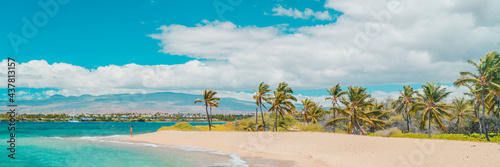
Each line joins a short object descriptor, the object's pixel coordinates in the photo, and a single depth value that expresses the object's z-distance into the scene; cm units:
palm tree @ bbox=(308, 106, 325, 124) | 8539
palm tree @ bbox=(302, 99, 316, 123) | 8262
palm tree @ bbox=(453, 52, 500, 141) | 3506
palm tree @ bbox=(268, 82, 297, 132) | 6112
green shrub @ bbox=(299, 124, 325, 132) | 6629
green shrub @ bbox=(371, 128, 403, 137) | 4900
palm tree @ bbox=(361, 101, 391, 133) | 5246
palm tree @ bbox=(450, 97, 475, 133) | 6075
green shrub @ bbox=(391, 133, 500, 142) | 3672
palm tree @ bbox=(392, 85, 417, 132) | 6281
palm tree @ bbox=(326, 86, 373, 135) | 5066
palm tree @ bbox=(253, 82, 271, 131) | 6433
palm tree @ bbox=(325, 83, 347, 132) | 6588
